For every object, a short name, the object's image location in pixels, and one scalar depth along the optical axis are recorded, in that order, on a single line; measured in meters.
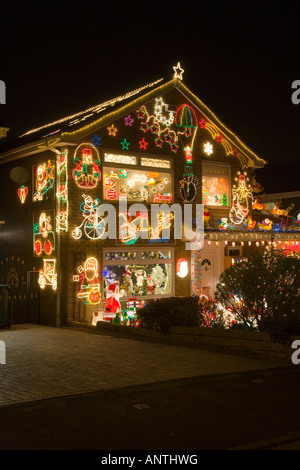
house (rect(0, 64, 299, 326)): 15.84
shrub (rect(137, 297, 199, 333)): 13.12
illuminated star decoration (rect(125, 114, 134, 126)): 17.11
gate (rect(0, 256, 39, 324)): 17.03
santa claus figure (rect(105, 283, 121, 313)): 15.88
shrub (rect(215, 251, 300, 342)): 11.34
